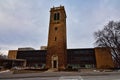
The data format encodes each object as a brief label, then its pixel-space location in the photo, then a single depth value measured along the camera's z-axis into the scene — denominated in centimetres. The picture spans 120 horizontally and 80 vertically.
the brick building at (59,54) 2223
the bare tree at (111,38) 2056
